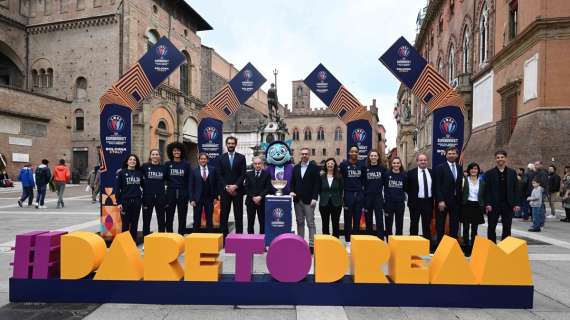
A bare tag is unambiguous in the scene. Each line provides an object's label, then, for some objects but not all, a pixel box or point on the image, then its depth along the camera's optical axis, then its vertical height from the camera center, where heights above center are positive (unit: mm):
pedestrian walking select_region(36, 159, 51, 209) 13000 -886
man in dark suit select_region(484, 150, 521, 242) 6281 -573
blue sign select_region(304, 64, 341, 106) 10867 +2461
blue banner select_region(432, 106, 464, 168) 7898 +709
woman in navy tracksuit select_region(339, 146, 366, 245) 7211 -534
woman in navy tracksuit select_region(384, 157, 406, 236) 6773 -635
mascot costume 6852 -42
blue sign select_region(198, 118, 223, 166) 11102 +815
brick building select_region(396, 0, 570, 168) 14602 +4483
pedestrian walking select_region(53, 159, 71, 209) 13219 -791
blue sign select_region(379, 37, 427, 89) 8352 +2452
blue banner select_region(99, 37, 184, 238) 7133 +1075
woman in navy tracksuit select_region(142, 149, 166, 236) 6688 -537
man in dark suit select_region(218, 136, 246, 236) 7125 -434
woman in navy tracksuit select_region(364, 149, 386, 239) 6996 -543
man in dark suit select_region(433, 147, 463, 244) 6434 -480
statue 26525 +4674
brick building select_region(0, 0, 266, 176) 30031 +9351
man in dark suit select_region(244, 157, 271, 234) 6883 -571
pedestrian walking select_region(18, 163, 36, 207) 13078 -962
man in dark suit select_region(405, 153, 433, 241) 6586 -652
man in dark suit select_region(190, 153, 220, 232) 6953 -609
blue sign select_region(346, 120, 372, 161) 10430 +785
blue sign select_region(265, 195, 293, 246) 6285 -1013
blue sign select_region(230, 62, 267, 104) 11672 +2664
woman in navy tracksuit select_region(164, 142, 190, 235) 6875 -507
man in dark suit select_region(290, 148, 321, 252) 6699 -586
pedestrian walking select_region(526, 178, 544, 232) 9062 -1197
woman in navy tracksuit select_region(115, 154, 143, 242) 6496 -603
